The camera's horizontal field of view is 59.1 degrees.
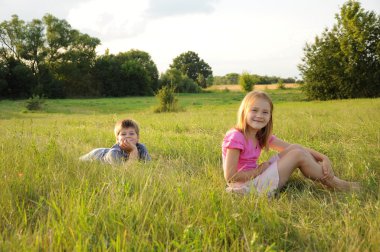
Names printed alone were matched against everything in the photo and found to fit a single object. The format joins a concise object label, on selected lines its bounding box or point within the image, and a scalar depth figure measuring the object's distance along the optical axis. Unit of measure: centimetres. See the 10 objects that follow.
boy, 449
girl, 340
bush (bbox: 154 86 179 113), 1792
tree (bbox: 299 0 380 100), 2692
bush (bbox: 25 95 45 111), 2188
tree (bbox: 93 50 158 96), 4916
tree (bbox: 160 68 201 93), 5612
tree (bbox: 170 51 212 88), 9844
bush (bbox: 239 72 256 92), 5219
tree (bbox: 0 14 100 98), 4300
